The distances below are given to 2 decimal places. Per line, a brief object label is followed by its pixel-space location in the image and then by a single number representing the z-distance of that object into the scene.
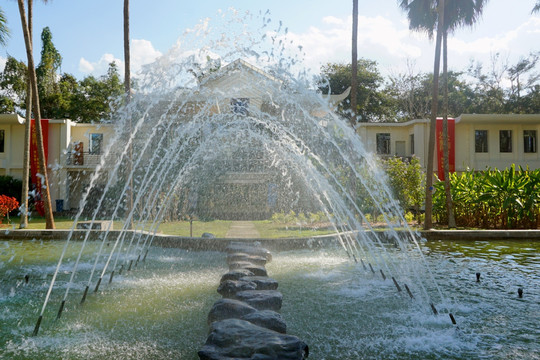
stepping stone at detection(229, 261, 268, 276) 7.81
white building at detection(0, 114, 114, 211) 27.46
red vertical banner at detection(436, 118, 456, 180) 27.44
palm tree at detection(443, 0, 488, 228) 19.59
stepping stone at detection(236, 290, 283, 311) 5.72
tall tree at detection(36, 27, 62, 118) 38.47
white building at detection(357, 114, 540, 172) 28.69
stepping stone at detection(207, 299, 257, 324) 5.20
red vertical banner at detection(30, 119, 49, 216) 24.50
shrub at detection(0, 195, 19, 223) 18.16
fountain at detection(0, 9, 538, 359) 4.86
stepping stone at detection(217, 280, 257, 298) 6.36
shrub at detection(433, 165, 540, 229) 15.87
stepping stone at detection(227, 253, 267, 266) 8.84
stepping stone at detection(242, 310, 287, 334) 4.72
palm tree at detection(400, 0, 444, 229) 15.73
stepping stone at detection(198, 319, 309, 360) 3.92
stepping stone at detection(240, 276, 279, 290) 6.62
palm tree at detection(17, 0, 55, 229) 15.66
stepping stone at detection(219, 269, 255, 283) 7.16
